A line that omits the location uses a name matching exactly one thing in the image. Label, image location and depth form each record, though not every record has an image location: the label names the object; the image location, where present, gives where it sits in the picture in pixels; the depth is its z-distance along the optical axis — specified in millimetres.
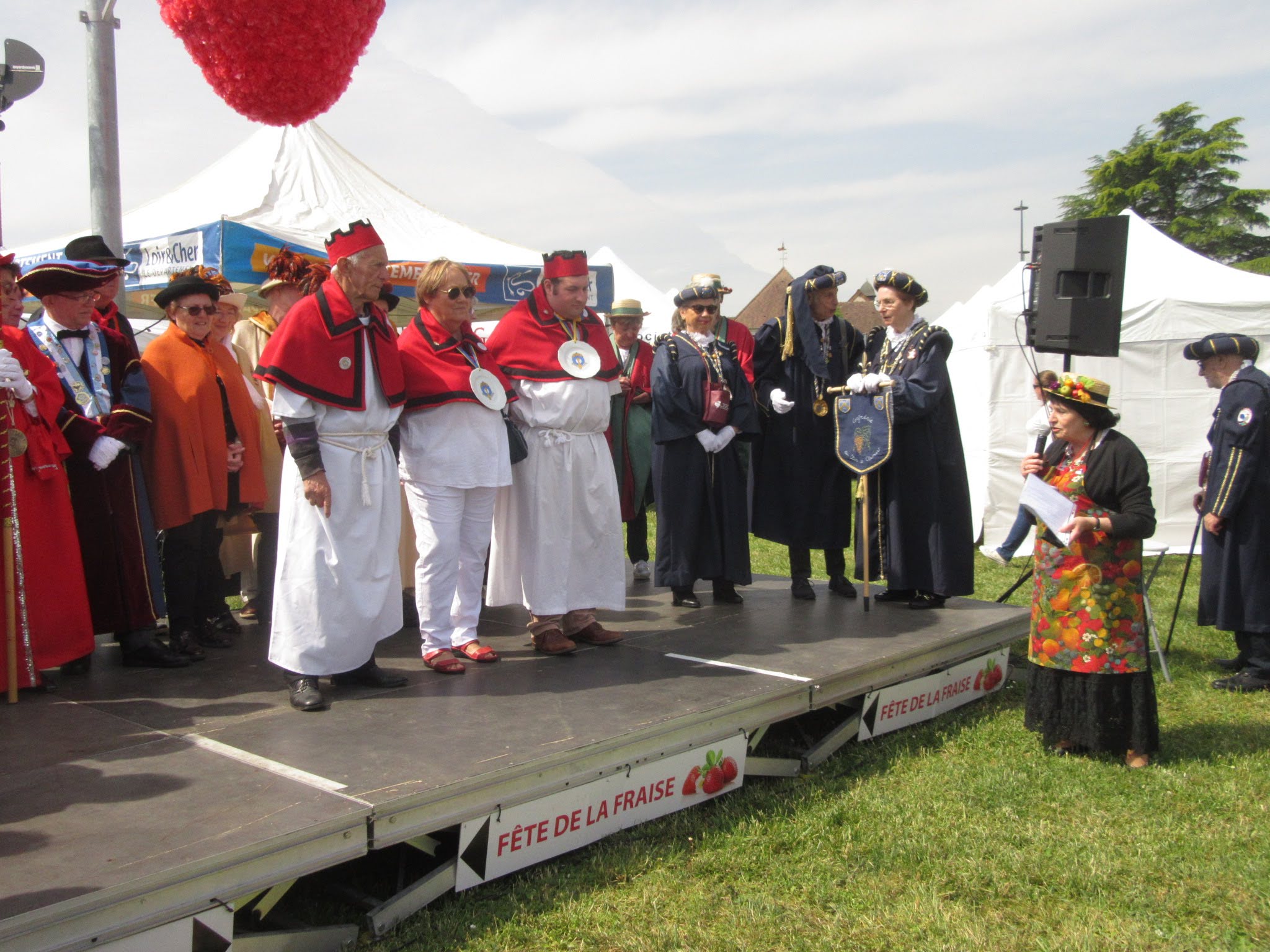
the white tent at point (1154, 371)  10297
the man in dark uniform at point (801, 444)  6180
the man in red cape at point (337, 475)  3889
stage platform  2549
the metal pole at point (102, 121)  5211
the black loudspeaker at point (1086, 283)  5320
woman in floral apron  4195
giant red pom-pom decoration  3666
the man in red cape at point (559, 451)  4828
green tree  34812
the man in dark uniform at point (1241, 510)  5605
